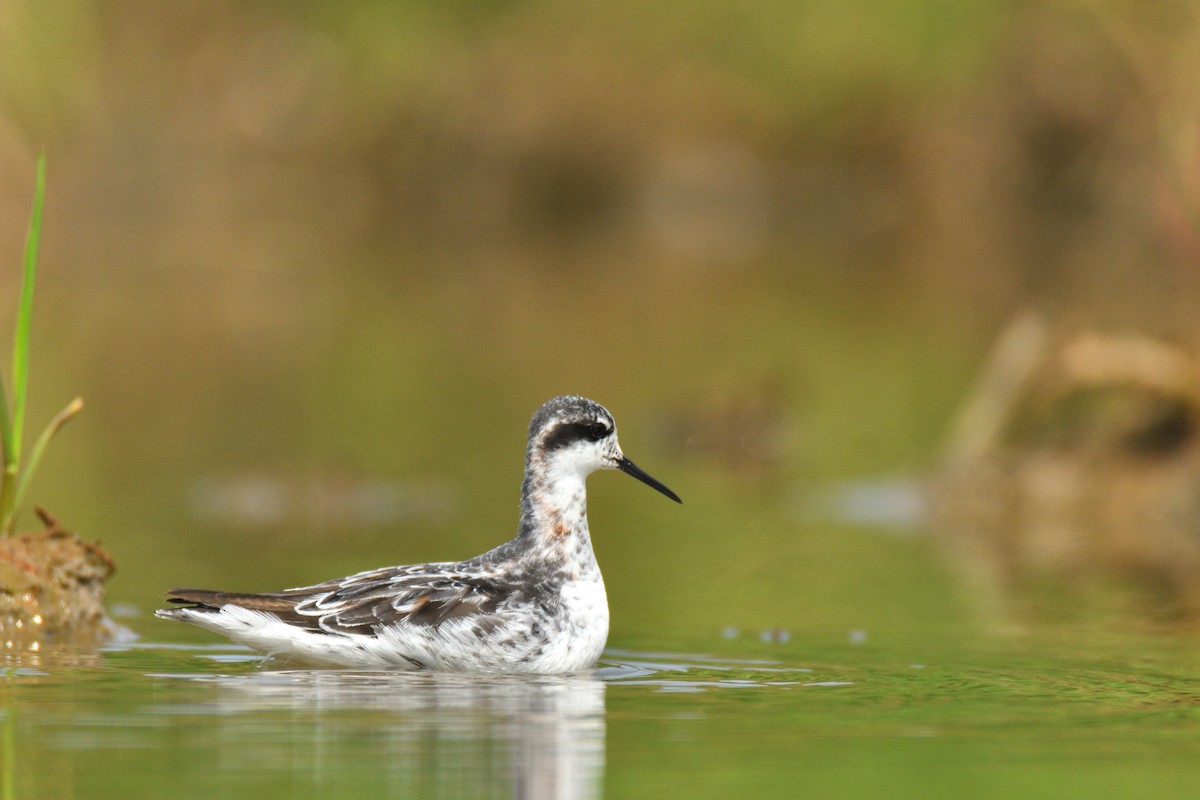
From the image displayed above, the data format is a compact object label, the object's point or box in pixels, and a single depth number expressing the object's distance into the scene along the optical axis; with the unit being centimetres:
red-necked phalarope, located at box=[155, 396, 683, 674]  1072
